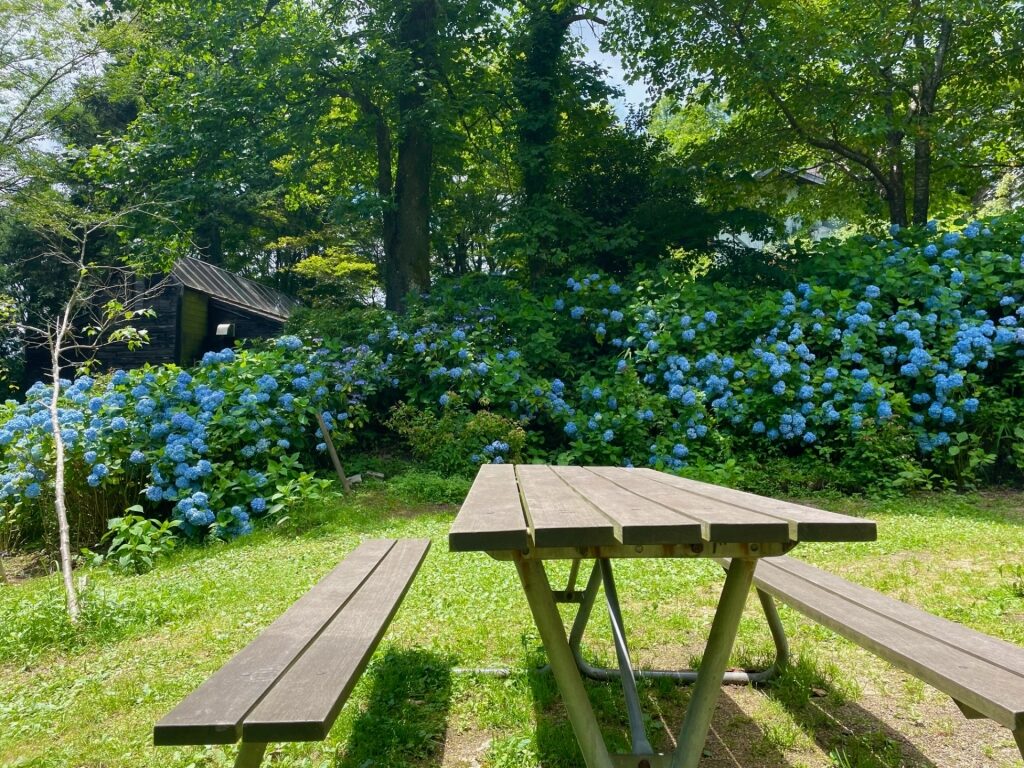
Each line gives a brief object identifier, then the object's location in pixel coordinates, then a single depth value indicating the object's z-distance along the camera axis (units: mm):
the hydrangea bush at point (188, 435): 6094
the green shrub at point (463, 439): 7492
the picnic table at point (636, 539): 1594
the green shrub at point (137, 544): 5332
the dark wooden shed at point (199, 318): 18281
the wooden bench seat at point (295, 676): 1434
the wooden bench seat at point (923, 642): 1475
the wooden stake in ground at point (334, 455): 7109
